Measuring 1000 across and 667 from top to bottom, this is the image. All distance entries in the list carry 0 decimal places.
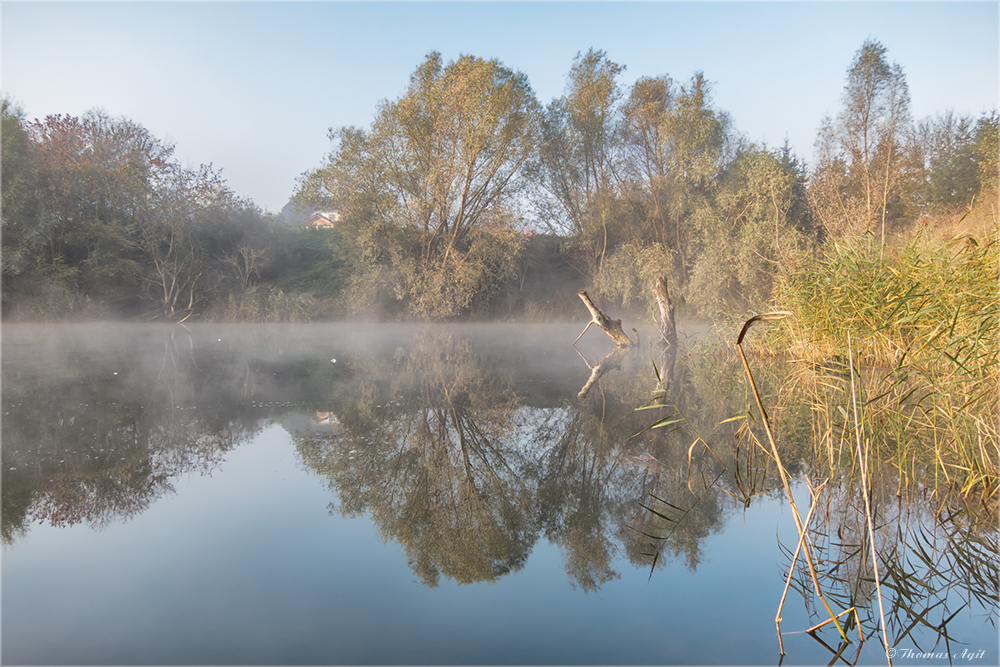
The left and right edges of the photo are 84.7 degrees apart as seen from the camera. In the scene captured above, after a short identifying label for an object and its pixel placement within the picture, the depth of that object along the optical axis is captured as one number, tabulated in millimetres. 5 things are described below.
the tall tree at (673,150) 20078
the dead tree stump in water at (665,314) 13031
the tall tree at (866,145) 16766
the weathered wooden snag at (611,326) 13273
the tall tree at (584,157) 21859
